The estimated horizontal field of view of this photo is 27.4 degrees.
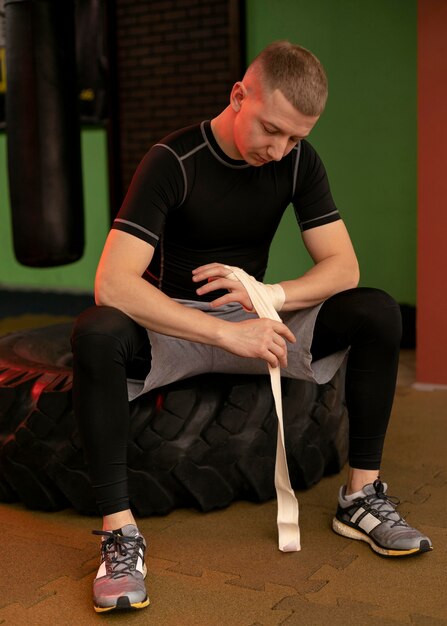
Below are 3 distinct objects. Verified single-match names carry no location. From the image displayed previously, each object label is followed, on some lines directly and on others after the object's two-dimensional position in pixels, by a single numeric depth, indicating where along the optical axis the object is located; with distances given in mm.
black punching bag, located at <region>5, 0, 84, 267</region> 3529
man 1824
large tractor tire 2115
